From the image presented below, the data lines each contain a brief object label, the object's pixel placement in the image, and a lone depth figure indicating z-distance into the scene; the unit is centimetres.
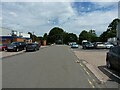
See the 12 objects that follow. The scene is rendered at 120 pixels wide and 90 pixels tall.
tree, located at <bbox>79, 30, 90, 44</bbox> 5149
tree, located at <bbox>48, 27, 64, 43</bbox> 6195
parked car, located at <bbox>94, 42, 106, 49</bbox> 1766
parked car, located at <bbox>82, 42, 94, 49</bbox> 1786
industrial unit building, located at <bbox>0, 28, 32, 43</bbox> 1828
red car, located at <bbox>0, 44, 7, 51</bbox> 1438
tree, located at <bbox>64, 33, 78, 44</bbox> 5738
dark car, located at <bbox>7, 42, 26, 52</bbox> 1362
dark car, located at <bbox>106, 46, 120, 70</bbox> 435
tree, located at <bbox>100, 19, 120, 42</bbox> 4045
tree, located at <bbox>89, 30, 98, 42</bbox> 5131
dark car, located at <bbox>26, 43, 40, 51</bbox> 1438
